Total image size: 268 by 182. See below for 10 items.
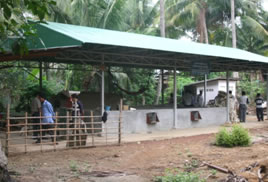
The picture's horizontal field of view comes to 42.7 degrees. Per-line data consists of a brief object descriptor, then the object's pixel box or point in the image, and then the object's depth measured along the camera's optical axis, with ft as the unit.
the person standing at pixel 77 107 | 34.85
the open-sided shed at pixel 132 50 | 32.50
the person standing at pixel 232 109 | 56.18
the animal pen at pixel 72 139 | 29.46
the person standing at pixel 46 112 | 32.01
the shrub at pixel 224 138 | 33.27
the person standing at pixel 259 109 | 57.77
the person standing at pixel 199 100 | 60.50
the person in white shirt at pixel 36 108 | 35.19
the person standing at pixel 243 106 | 56.54
